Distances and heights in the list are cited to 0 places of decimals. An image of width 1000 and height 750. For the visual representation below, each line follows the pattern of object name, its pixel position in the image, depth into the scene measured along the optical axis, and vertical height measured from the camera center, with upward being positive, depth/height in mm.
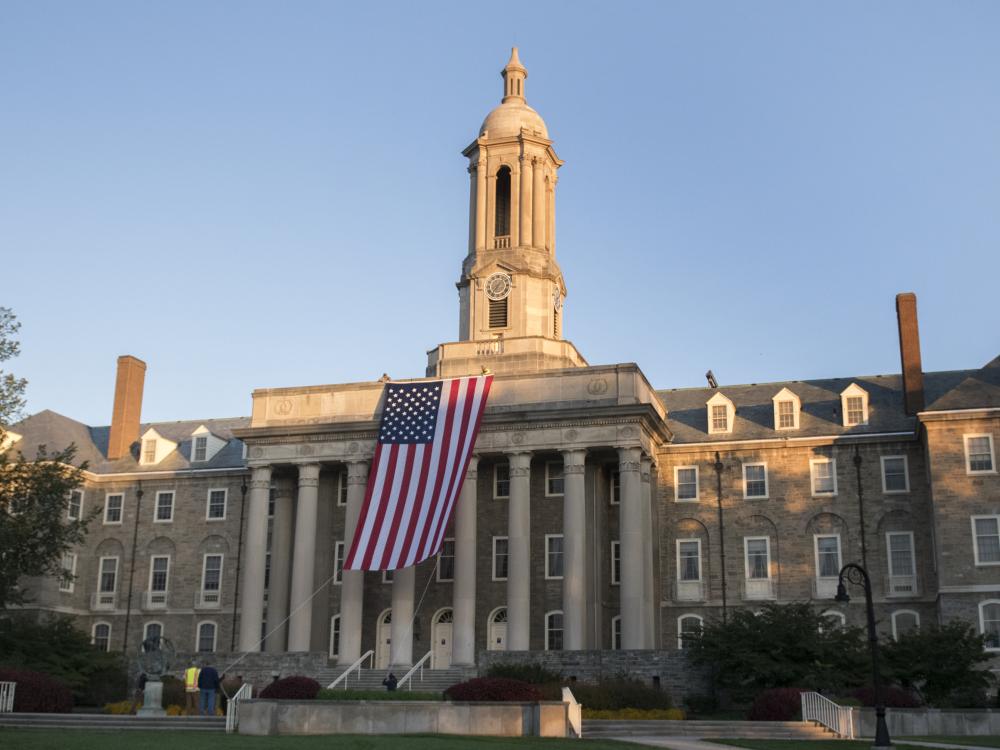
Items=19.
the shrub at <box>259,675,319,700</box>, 36188 +72
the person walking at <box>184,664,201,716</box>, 39812 -8
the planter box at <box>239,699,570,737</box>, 32750 -679
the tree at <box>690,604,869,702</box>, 42062 +1517
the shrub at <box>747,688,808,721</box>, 37875 -286
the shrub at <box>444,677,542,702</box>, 33719 +70
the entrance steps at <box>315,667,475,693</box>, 47312 +537
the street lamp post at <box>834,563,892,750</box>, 27359 +409
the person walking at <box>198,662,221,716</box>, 38438 +46
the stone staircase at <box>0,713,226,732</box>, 35250 -928
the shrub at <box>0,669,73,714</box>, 39531 -141
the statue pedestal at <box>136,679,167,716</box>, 37594 -308
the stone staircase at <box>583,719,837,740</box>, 35656 -980
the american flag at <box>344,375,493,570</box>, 48750 +9015
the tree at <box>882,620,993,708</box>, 42353 +1235
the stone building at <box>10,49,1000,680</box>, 50938 +8323
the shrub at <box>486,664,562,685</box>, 45688 +764
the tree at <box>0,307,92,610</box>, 41719 +6126
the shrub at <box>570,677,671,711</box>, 42438 -41
